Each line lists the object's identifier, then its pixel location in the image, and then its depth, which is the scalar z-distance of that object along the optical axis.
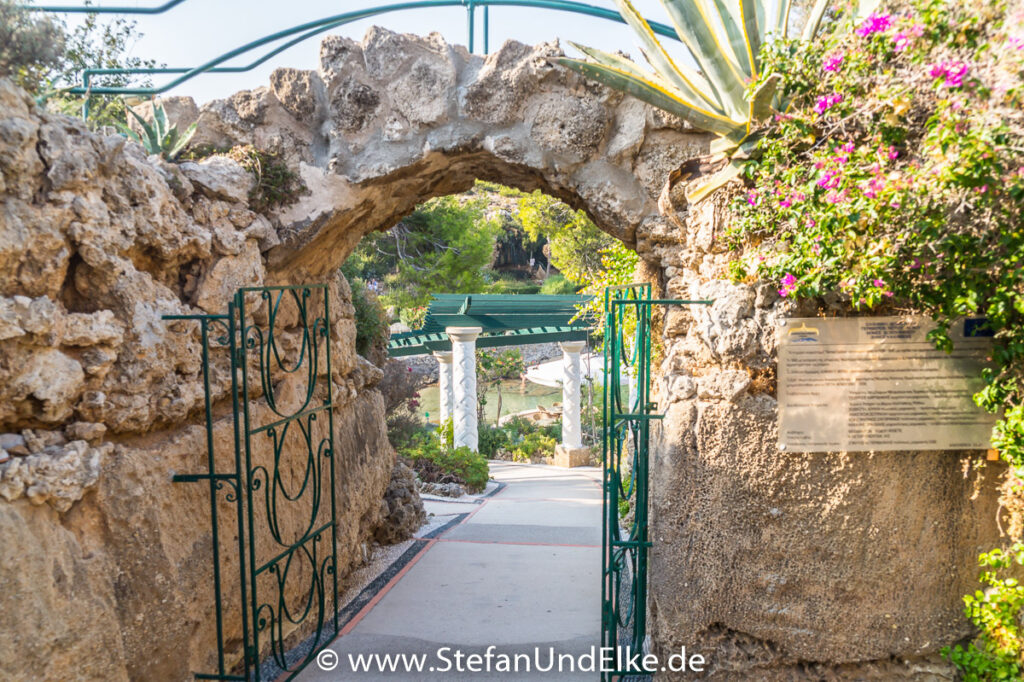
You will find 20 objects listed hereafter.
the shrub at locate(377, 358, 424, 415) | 10.95
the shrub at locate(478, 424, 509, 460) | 16.28
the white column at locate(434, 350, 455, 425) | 14.07
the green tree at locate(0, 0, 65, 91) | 3.44
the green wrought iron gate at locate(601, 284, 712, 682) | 3.60
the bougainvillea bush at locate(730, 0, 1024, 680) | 2.68
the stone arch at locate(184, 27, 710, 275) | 4.65
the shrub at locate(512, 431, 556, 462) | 16.17
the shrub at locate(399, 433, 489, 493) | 10.46
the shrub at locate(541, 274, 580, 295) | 27.30
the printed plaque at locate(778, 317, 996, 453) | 3.19
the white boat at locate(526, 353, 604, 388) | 16.06
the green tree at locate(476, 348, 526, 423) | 20.45
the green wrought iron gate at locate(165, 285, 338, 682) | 3.62
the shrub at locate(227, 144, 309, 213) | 4.59
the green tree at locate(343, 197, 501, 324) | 14.95
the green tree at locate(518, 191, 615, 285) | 13.55
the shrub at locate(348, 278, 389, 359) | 6.97
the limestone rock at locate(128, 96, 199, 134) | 4.77
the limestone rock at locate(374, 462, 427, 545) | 6.69
